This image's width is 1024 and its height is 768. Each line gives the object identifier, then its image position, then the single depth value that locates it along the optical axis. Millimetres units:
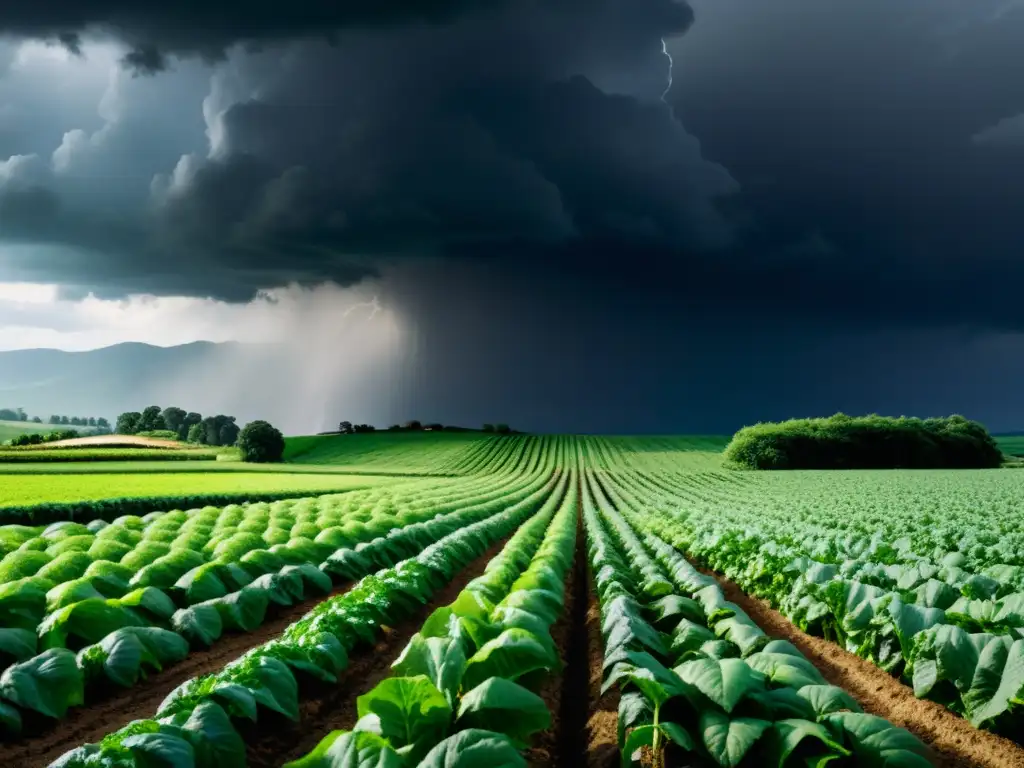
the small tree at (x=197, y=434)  130250
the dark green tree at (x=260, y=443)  91688
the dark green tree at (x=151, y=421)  141000
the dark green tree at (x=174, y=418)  146250
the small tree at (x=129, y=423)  139388
